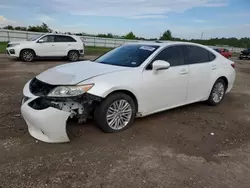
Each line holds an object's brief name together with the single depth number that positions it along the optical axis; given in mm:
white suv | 12141
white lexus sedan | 3320
